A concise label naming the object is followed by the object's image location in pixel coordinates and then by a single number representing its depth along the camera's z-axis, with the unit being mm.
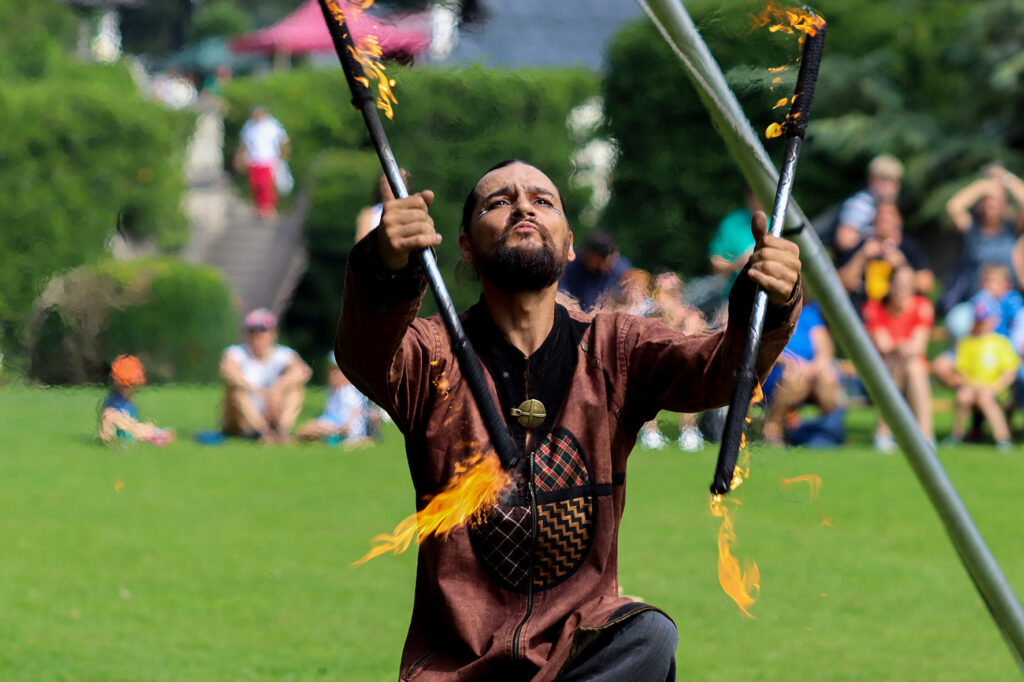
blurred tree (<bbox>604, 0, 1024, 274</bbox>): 25141
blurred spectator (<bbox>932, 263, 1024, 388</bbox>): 20797
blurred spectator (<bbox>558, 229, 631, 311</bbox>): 16266
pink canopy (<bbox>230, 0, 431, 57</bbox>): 51450
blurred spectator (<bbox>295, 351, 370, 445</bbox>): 20703
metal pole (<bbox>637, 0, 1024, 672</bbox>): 5902
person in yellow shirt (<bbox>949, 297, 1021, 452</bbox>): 20594
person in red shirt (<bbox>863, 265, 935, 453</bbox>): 19891
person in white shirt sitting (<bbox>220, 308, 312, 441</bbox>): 20906
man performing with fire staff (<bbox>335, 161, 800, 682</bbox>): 5988
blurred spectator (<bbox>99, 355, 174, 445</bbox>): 18969
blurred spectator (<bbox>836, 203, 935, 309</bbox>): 20094
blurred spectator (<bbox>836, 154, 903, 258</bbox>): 20000
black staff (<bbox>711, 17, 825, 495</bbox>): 5535
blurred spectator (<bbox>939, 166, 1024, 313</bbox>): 21094
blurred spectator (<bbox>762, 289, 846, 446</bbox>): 19391
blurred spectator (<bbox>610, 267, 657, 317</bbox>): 13937
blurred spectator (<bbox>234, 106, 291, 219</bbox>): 33625
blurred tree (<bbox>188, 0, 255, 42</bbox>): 60778
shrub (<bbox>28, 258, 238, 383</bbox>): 19469
